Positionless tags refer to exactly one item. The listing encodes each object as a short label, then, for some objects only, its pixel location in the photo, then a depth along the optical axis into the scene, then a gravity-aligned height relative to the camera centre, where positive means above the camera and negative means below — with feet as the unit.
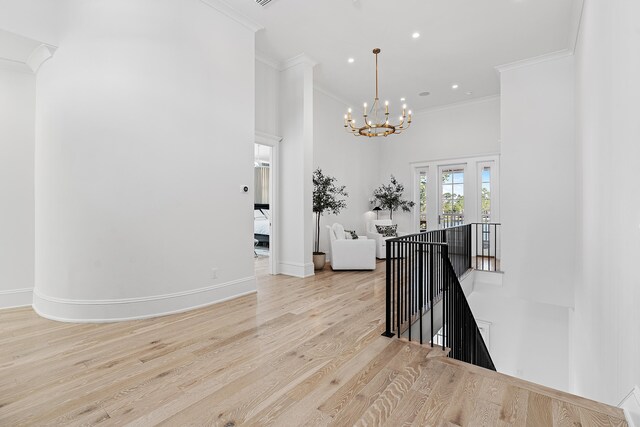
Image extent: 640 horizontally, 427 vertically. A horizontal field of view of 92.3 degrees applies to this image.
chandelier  16.64 +8.55
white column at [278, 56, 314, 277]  17.62 +2.60
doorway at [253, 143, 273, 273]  25.87 +0.47
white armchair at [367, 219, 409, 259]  23.63 -2.03
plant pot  19.57 -3.10
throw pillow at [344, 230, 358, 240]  21.36 -1.59
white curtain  36.42 +3.61
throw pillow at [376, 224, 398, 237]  24.09 -1.37
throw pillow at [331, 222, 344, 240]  20.56 -1.25
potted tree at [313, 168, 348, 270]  19.73 +0.70
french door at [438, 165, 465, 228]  25.05 +1.40
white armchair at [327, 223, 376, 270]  19.39 -2.63
